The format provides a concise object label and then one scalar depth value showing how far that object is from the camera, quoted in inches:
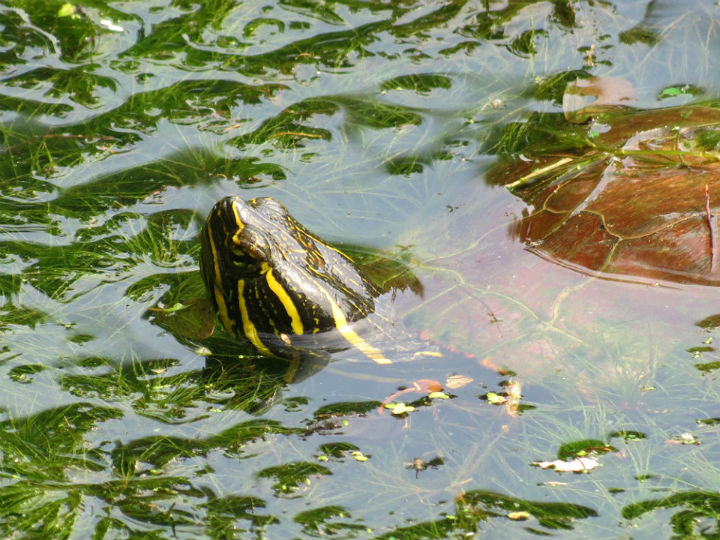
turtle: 306.2
